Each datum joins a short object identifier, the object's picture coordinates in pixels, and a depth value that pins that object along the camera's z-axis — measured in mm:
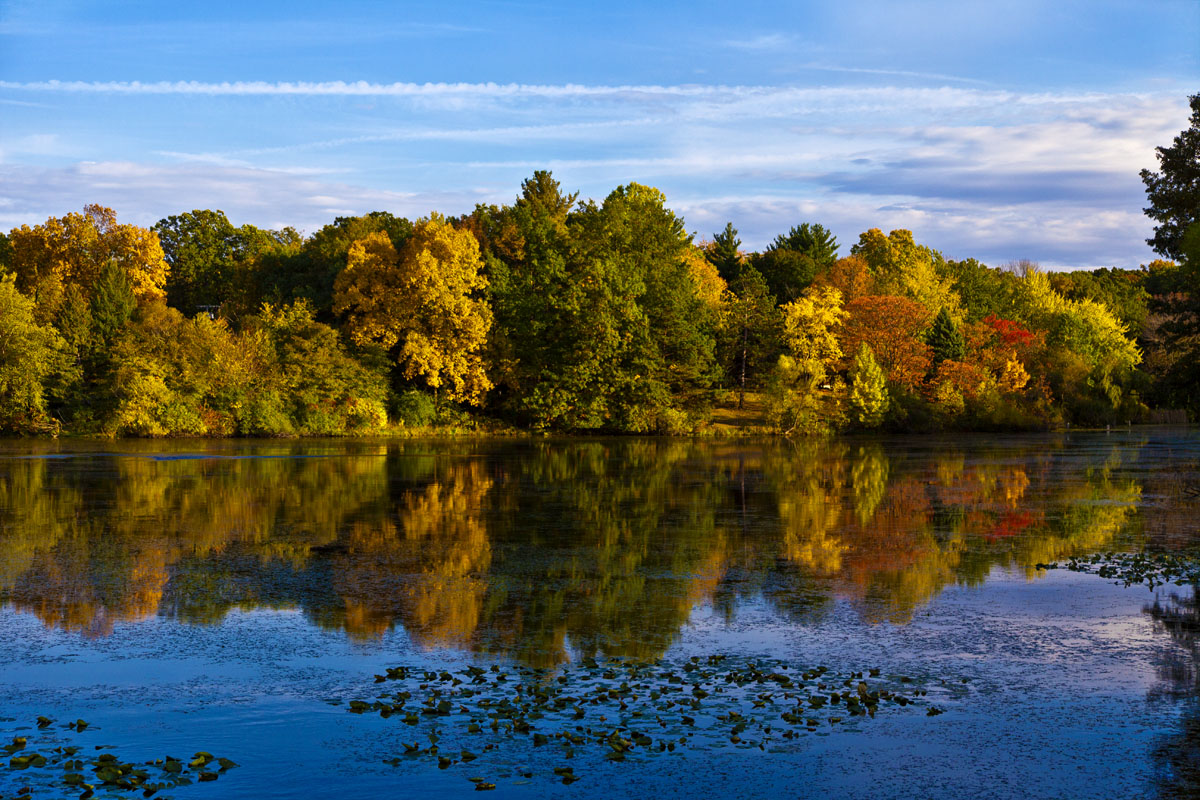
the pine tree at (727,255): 80062
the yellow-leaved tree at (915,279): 70312
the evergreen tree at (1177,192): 39438
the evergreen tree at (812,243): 79812
